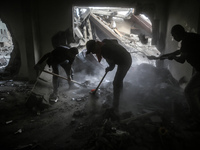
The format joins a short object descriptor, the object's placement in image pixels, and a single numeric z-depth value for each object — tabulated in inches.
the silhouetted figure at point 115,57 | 151.0
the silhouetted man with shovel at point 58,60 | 193.0
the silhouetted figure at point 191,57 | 126.4
